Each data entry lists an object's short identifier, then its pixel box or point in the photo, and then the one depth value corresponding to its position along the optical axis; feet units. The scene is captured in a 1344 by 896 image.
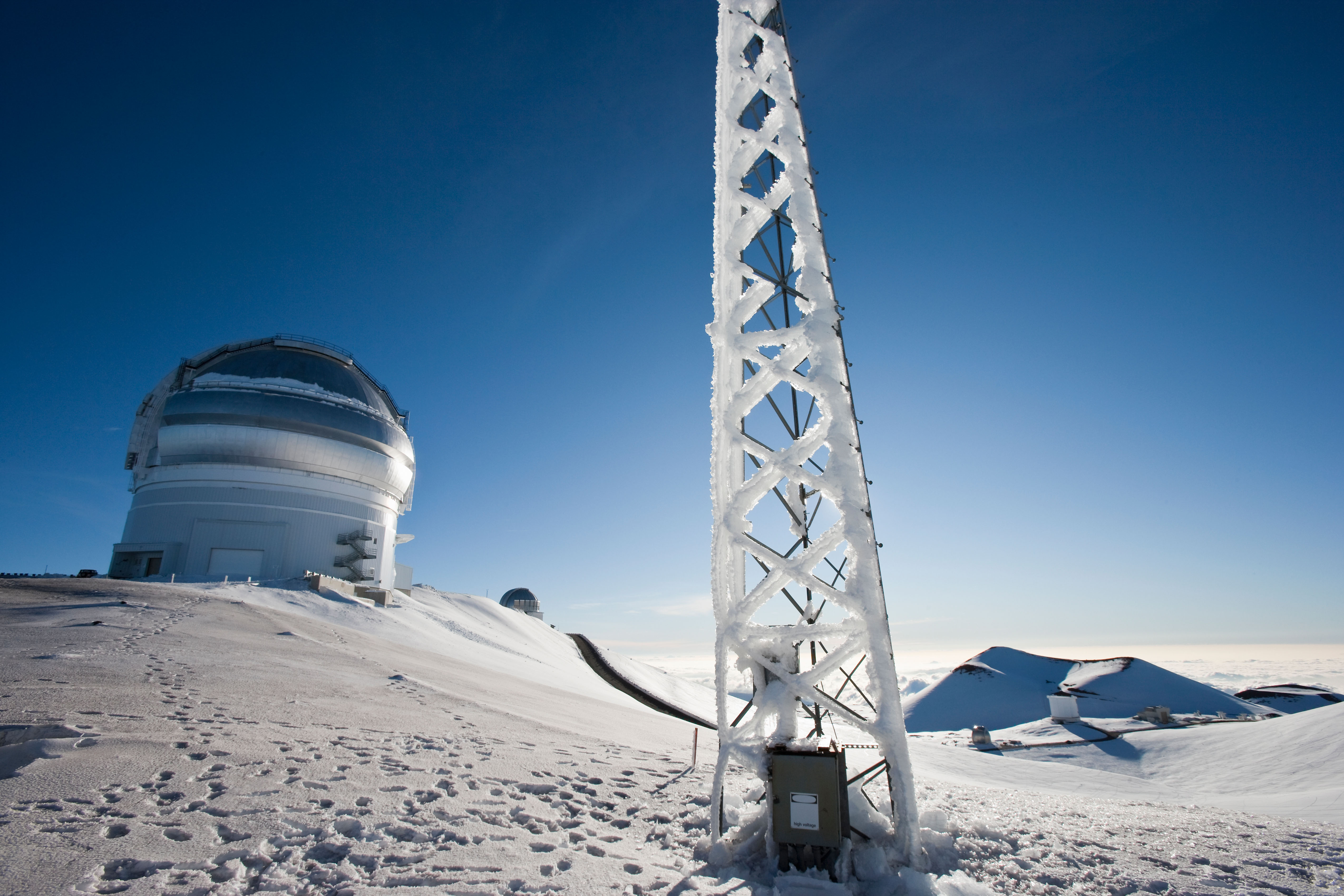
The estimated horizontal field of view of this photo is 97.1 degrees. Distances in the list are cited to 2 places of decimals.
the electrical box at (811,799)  16.84
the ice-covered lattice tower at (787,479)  18.72
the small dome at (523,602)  187.83
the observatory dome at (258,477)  109.50
